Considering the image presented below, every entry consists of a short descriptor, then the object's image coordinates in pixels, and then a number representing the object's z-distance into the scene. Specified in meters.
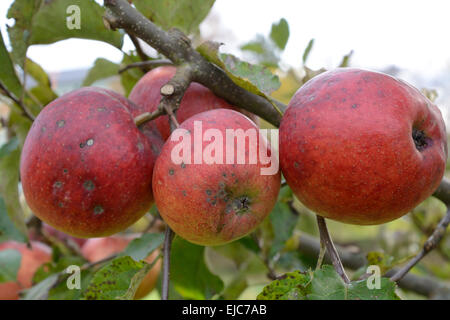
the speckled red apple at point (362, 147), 0.41
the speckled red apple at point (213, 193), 0.41
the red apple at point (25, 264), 0.61
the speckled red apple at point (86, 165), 0.43
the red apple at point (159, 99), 0.47
